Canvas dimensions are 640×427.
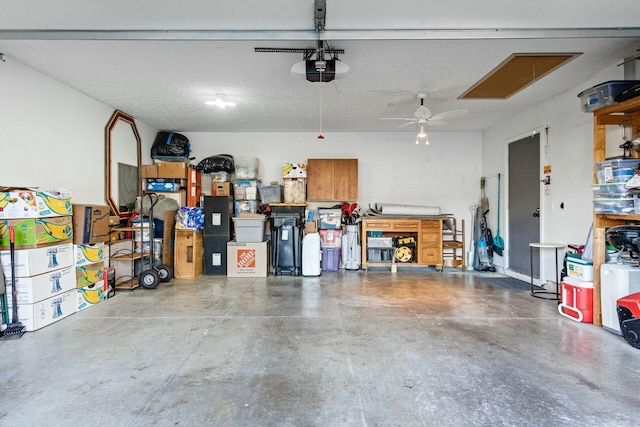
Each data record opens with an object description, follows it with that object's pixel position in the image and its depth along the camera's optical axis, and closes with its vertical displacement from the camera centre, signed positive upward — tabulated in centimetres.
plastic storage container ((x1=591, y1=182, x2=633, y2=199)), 312 +19
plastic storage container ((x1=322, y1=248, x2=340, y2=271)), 639 -95
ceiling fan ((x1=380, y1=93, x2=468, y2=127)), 422 +133
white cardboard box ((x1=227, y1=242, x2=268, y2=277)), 583 -87
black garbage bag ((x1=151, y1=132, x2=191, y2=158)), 645 +138
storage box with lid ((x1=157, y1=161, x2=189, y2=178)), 622 +84
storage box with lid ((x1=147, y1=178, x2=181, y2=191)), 622 +57
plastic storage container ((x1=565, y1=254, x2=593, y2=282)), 341 -63
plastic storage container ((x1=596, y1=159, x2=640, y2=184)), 309 +40
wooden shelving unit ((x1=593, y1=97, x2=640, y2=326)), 332 -5
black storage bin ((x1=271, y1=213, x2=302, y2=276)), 598 -67
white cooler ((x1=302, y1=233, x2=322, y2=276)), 591 -80
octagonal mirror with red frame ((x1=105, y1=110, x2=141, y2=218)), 520 +88
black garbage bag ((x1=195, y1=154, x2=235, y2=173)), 650 +99
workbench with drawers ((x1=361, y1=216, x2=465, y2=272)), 627 -60
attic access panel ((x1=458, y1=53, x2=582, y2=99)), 350 +169
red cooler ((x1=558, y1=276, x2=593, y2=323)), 341 -98
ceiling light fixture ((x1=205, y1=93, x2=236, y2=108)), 465 +166
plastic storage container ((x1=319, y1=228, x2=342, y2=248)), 641 -52
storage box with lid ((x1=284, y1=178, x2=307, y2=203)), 640 +45
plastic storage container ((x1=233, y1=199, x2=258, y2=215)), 657 +13
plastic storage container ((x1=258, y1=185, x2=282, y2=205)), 647 +37
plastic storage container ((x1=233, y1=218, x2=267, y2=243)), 587 -31
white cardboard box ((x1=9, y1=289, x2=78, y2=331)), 323 -104
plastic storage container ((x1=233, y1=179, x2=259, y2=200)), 654 +48
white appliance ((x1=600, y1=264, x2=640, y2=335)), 302 -74
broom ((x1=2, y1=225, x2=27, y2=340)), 309 -97
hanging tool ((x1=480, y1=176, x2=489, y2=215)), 652 +14
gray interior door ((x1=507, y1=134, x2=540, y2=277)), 513 +15
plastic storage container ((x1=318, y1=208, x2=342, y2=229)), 639 -16
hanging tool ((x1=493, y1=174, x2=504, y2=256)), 609 -64
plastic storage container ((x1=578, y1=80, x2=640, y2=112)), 311 +118
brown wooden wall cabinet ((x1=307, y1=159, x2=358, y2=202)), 660 +68
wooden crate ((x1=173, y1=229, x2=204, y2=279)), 570 -75
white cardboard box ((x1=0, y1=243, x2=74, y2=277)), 318 -48
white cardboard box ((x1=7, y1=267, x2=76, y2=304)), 323 -76
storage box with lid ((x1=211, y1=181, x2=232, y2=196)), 631 +49
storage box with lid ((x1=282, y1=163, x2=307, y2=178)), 636 +84
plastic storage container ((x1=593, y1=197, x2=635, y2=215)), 308 +4
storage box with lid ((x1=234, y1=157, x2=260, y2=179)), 650 +93
